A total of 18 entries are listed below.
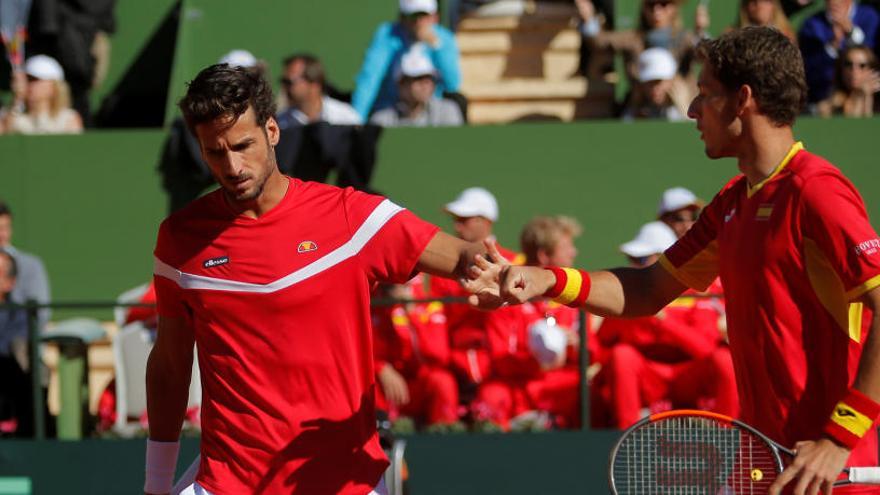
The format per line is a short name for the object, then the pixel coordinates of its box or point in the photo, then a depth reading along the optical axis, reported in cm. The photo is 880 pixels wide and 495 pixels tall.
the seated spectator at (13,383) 1662
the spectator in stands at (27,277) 1798
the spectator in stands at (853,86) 1998
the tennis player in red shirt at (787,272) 768
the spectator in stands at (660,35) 2052
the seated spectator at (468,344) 1627
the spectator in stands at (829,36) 2030
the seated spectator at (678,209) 1747
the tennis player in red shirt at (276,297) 880
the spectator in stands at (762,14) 2081
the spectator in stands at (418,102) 1973
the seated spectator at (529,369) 1623
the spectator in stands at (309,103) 1975
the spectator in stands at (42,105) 2066
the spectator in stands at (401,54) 2087
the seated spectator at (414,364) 1619
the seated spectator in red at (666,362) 1575
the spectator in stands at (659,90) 1956
